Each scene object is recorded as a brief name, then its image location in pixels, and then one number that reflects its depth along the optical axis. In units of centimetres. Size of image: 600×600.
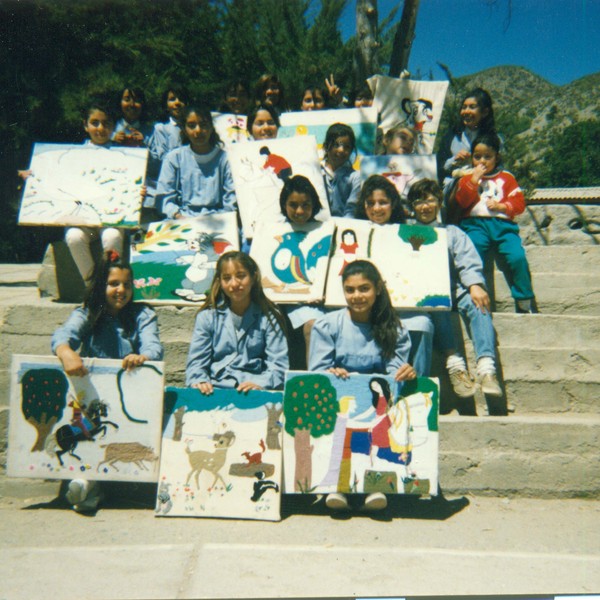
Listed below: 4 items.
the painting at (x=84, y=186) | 448
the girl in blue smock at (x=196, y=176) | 493
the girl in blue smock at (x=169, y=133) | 544
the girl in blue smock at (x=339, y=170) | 505
